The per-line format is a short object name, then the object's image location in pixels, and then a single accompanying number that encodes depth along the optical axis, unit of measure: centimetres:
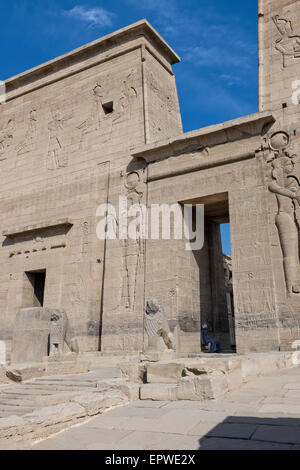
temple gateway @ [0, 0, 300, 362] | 955
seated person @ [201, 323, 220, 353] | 1106
